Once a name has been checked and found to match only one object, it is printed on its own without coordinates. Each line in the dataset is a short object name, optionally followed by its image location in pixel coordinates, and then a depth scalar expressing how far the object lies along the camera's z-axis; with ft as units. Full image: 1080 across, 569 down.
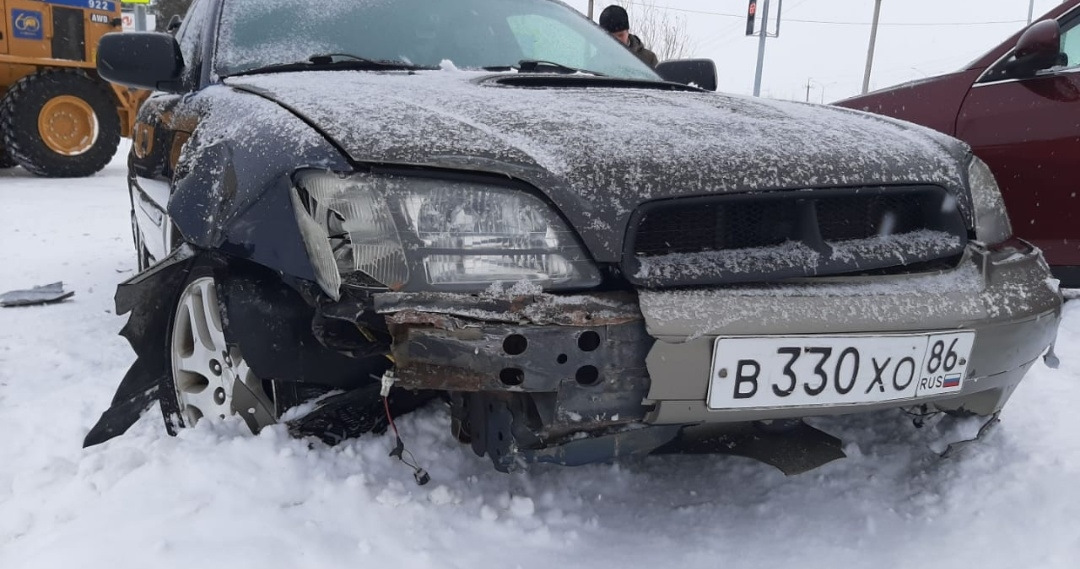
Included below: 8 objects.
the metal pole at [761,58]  56.13
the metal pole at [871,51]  85.81
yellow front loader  25.32
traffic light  55.16
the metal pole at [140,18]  35.26
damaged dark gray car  4.35
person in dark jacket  17.08
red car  9.93
